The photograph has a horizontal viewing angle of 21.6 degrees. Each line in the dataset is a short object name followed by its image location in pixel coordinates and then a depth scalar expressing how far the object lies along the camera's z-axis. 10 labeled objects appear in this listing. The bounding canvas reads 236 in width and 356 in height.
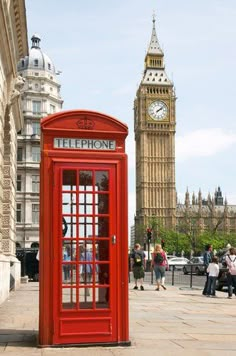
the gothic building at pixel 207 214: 137.12
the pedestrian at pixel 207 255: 21.98
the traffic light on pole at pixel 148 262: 41.90
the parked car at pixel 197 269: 36.24
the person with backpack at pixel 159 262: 19.07
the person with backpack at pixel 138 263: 19.11
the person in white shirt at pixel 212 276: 17.12
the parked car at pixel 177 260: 55.60
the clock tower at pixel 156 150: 125.50
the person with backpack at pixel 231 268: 16.67
